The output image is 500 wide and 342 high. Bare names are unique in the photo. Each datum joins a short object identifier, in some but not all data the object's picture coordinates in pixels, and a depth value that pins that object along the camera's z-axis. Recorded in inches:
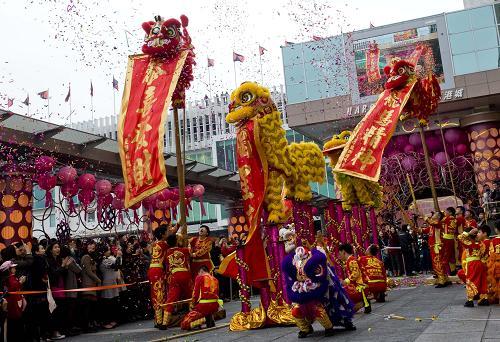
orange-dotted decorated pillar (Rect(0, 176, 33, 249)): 453.1
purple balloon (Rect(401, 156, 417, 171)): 862.5
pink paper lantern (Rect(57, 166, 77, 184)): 422.3
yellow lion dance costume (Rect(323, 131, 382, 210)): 448.8
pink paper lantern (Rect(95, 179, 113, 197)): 470.6
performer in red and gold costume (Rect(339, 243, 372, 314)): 290.2
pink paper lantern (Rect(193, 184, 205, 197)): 589.0
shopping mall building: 885.2
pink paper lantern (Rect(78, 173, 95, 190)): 444.1
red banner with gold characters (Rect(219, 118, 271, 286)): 281.1
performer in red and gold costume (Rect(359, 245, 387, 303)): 327.6
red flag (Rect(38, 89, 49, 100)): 895.7
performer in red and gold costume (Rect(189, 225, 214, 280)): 326.6
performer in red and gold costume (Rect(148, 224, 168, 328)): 315.6
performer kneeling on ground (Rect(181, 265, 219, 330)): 292.2
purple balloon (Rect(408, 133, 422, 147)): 916.0
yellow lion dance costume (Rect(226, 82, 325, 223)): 284.0
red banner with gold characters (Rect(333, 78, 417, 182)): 370.6
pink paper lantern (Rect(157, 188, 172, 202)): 546.8
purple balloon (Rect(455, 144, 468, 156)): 910.4
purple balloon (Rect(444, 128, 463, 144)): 916.0
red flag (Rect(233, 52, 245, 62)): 933.2
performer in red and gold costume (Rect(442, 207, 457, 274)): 395.3
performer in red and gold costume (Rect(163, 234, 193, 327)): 313.0
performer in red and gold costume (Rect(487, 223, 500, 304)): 275.6
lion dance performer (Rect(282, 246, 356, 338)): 223.1
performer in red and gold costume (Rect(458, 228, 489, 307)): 274.5
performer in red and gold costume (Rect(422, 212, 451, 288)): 391.9
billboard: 946.1
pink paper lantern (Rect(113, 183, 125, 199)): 500.4
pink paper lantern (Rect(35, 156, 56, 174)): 413.1
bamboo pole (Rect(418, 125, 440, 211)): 399.4
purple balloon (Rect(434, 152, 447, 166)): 874.8
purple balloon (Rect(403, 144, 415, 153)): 924.6
